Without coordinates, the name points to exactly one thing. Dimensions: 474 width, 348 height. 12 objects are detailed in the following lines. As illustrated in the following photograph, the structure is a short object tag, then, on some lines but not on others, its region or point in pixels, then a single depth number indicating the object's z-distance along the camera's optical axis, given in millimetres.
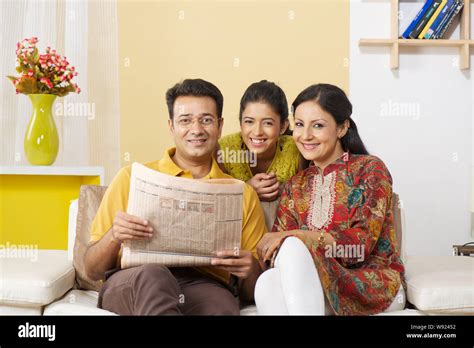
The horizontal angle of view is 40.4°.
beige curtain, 3121
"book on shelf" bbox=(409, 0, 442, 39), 3293
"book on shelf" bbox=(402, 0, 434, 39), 3287
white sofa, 1728
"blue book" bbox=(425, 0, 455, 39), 3307
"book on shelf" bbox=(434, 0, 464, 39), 3305
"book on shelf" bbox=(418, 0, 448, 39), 3307
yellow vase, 2777
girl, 2055
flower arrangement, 2691
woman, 1596
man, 1578
